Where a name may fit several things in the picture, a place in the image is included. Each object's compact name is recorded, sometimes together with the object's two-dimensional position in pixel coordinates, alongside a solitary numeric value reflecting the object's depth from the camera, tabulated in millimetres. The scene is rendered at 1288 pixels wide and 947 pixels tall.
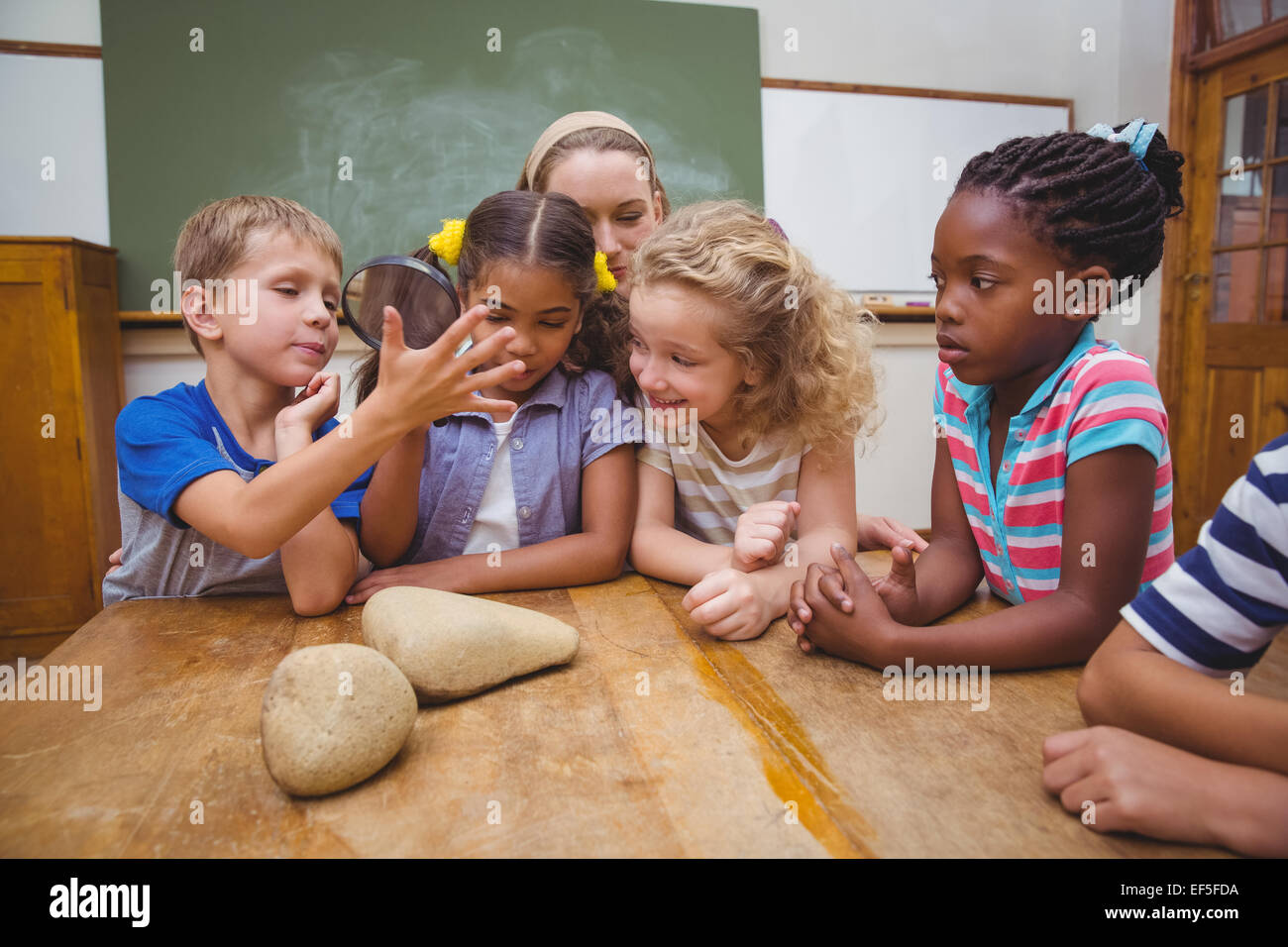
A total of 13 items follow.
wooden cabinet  3154
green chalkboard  3438
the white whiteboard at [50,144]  3395
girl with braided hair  978
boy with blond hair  1193
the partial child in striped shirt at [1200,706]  622
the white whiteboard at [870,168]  4219
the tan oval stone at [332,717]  699
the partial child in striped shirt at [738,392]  1400
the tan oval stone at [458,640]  894
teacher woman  1857
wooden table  639
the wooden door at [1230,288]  3992
